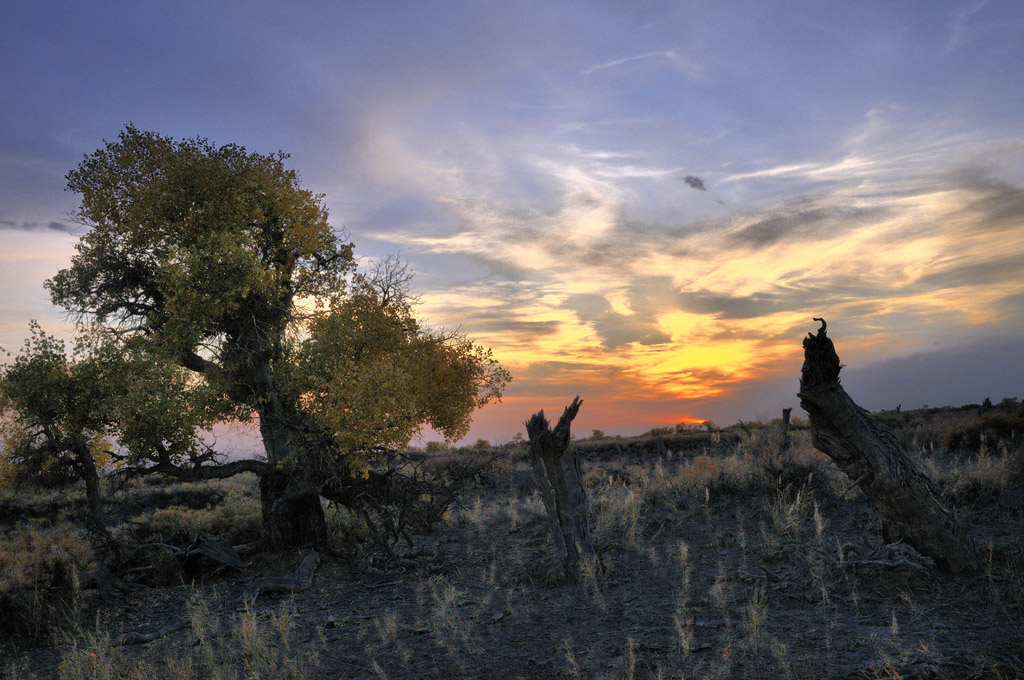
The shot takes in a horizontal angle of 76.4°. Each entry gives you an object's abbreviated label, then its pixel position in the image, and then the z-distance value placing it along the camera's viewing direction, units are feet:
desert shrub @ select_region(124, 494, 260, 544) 62.28
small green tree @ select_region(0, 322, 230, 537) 52.42
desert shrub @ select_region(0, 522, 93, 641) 39.86
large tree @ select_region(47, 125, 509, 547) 47.47
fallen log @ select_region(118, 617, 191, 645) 36.17
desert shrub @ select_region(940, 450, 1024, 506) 43.75
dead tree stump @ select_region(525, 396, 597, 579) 36.55
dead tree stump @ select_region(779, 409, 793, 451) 64.64
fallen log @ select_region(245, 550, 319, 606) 42.90
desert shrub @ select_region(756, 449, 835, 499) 49.36
